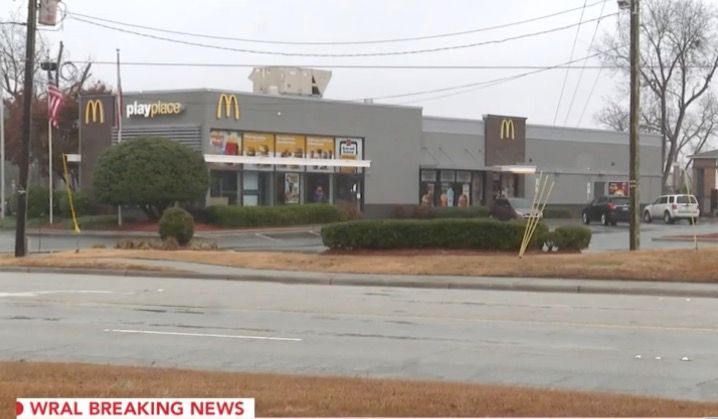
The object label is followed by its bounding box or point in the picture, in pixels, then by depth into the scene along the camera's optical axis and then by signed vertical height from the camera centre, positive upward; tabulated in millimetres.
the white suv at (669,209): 52469 -828
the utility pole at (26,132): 27156 +1763
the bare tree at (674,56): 69125 +10548
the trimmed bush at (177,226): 30859 -1097
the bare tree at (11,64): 72512 +9978
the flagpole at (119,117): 43438 +3567
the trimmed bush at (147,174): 40719 +815
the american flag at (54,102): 34938 +3402
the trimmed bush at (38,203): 47312 -541
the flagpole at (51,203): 43250 -492
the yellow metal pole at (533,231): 25078 -1000
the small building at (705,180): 66688 +1049
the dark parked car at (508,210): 42500 -750
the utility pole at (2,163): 53500 +1666
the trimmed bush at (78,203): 45656 -525
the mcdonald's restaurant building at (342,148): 45125 +2455
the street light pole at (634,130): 25578 +1772
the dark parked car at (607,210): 49656 -893
